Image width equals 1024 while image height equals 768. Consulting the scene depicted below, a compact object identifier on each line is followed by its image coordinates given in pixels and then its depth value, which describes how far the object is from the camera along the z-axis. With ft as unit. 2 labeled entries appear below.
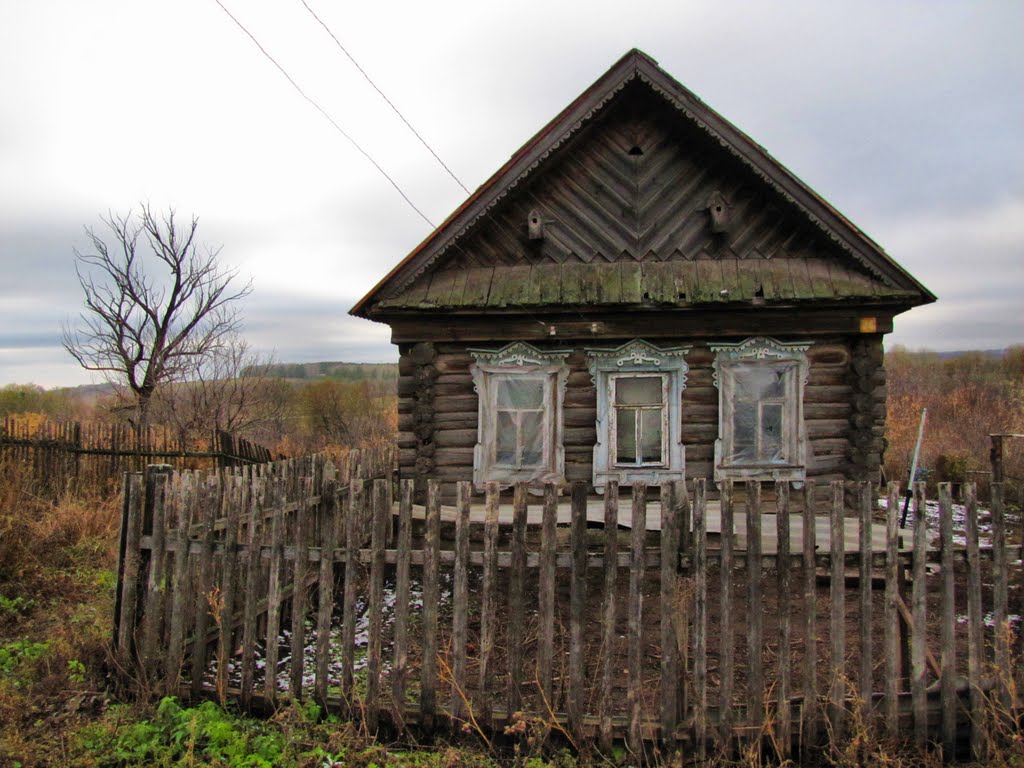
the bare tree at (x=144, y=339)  77.46
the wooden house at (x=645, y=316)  28.84
